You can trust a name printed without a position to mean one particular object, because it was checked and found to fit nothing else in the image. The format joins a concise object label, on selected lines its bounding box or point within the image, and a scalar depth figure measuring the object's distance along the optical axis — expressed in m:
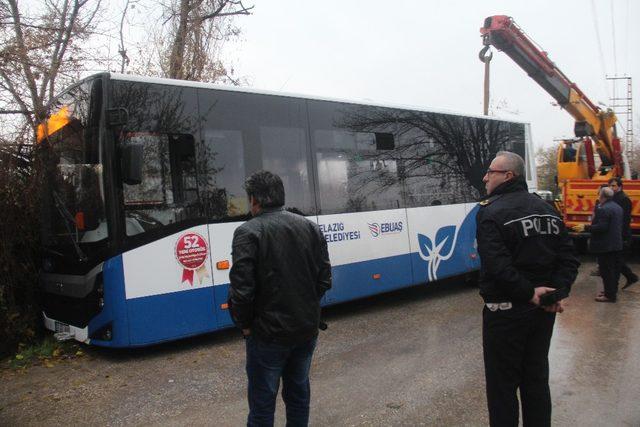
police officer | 3.07
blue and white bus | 5.56
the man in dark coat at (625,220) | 9.12
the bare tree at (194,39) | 14.38
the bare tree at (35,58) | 6.85
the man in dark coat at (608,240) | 8.12
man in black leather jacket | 2.96
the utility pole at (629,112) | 47.75
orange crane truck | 12.22
